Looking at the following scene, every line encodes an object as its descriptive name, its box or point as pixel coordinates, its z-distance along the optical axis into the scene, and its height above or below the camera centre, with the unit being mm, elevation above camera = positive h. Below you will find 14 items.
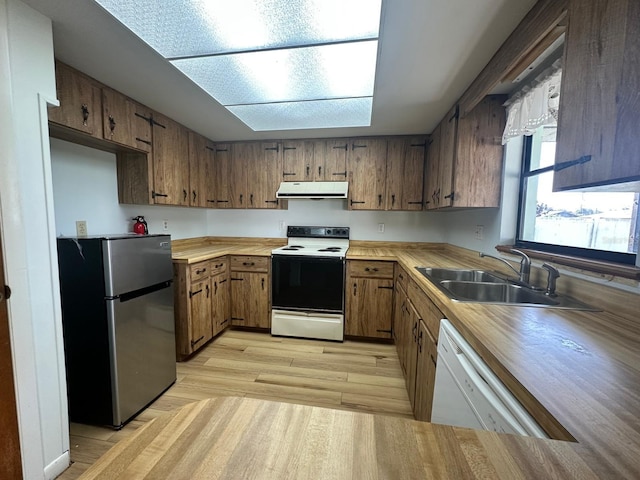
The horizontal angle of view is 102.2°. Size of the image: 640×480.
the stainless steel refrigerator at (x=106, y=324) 1501 -657
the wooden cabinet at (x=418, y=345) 1334 -771
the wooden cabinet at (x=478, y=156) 1836 +492
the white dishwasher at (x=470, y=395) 611 -510
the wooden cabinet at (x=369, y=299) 2596 -788
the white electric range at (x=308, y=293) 2631 -756
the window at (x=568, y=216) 1126 +45
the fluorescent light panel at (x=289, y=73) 1350 +872
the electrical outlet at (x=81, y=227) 1929 -87
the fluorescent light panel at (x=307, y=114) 1991 +902
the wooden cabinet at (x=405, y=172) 2812 +547
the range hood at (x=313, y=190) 2806 +335
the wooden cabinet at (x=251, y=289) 2783 -762
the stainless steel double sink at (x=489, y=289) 1175 -365
